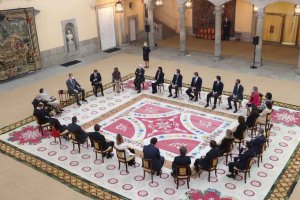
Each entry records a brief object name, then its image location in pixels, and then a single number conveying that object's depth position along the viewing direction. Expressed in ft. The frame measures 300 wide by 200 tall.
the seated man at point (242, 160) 29.78
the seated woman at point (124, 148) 31.73
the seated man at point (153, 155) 30.30
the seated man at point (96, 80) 49.40
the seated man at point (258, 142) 31.22
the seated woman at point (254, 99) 40.98
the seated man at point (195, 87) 46.39
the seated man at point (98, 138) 33.38
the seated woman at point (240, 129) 34.09
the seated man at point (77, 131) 35.37
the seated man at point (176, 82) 47.83
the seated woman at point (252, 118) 36.78
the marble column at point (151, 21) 69.56
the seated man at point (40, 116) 39.22
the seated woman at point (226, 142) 32.19
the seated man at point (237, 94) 43.24
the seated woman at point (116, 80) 50.49
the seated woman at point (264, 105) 39.14
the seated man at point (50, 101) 43.88
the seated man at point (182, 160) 29.27
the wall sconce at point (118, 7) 73.51
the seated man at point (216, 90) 44.73
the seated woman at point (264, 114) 37.68
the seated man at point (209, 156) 30.09
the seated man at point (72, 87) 47.16
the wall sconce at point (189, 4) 77.06
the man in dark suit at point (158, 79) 49.88
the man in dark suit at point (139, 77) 50.86
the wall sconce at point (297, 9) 58.38
